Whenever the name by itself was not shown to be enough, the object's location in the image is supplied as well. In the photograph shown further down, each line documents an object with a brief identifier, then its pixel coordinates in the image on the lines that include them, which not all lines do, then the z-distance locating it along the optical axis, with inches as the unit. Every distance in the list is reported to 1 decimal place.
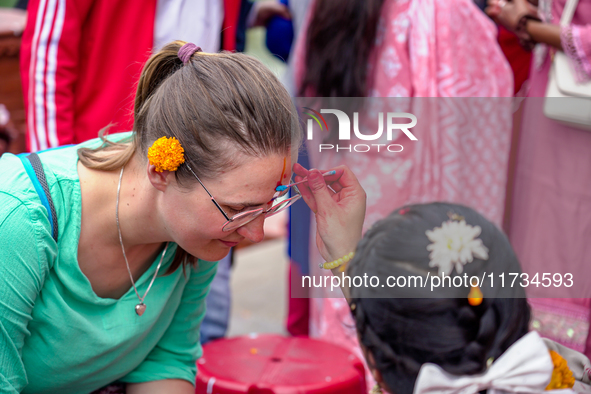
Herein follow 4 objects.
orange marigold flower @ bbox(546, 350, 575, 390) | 106.6
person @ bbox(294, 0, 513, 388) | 130.7
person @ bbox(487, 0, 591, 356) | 112.8
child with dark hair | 105.0
